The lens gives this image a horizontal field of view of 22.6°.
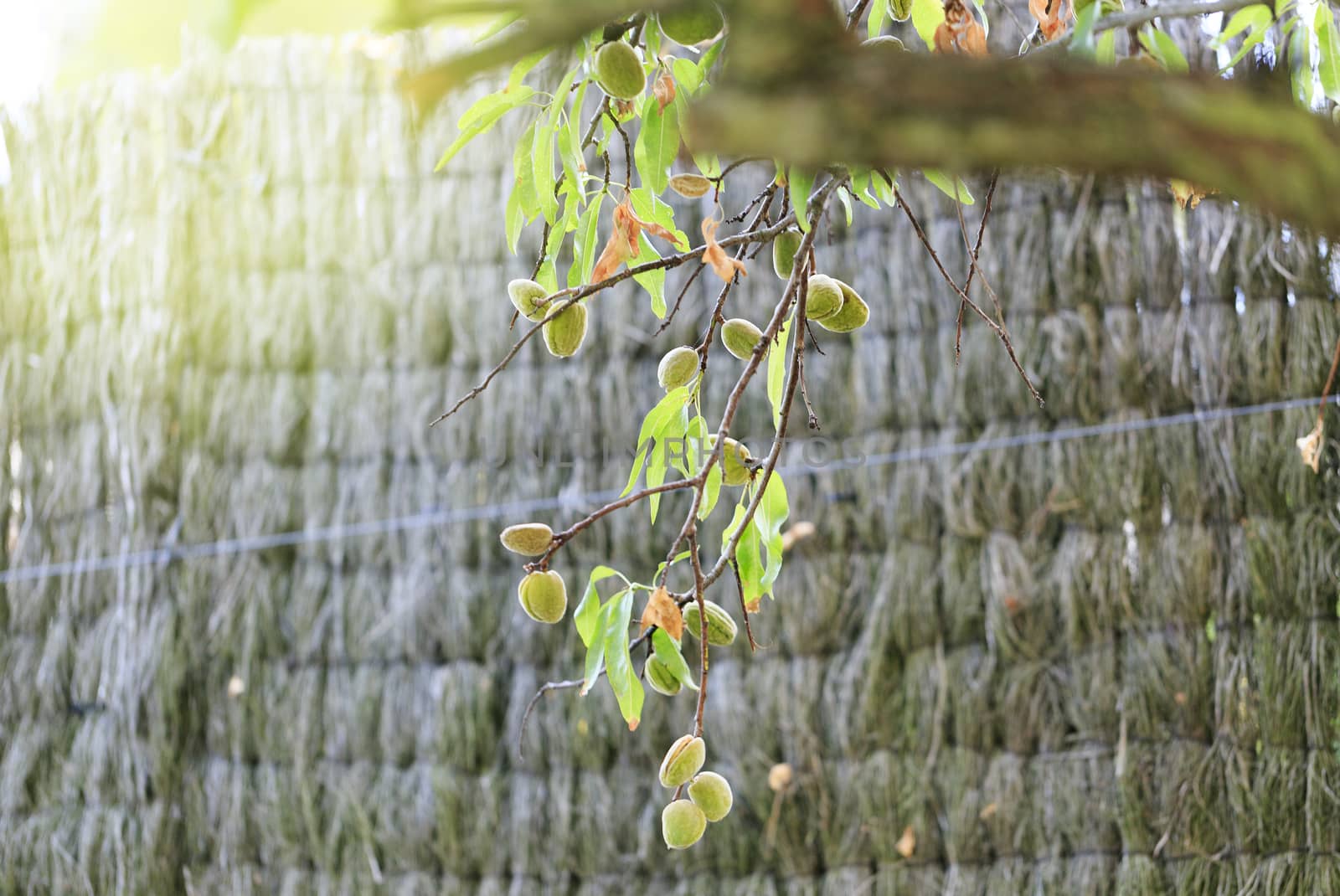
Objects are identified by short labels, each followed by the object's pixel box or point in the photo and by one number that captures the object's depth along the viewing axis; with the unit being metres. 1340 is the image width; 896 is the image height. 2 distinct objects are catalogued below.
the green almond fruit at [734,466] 2.06
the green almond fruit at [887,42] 1.91
